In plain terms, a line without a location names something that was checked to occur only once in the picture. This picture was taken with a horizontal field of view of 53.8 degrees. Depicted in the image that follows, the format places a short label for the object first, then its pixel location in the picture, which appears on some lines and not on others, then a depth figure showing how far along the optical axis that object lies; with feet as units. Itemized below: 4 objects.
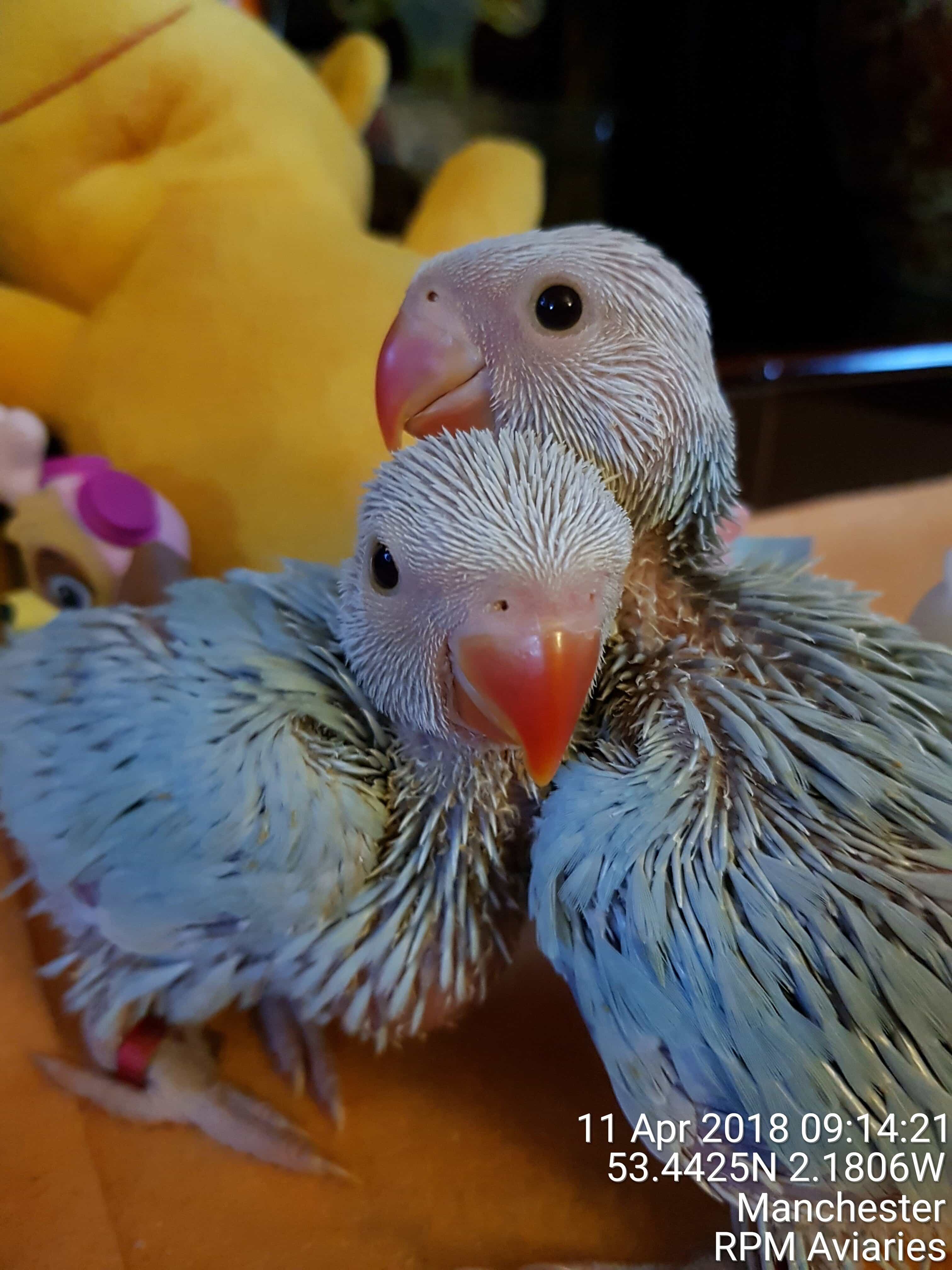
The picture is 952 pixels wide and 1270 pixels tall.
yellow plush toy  0.56
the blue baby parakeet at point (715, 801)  0.31
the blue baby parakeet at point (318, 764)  0.32
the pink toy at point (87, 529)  0.55
